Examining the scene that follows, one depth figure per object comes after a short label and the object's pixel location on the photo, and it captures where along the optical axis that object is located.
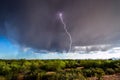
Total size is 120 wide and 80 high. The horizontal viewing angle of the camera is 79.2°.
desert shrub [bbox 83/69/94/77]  9.49
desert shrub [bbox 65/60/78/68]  15.98
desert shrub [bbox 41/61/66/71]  12.69
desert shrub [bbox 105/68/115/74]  10.41
